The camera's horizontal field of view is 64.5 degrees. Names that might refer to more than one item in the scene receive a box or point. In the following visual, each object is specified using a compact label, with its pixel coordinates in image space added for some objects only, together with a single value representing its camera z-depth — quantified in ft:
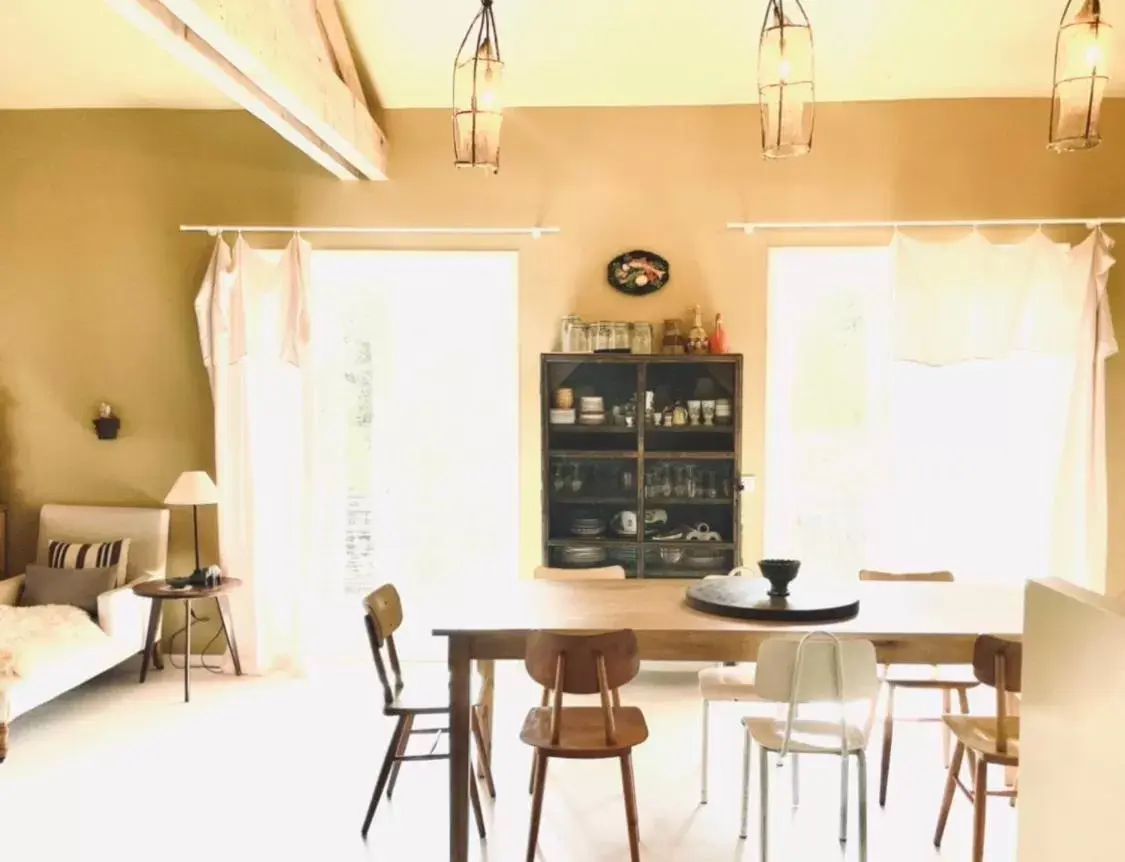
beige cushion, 14.67
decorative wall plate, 15.38
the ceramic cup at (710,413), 14.93
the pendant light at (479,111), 9.48
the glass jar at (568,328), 15.25
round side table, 14.12
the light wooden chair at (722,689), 10.28
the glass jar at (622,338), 15.03
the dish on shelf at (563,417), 14.90
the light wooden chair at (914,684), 10.71
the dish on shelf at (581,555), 14.83
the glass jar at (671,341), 15.03
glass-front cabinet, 14.74
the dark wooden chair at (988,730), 8.26
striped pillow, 15.08
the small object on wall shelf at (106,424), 15.65
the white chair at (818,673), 8.44
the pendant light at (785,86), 8.38
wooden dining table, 8.78
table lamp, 14.60
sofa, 12.17
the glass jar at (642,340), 15.19
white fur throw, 12.16
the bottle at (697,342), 14.99
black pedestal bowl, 9.88
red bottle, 14.99
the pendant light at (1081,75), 8.27
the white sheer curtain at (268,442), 15.23
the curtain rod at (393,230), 15.46
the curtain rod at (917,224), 14.79
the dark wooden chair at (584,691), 8.38
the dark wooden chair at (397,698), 9.50
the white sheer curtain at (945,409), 14.61
